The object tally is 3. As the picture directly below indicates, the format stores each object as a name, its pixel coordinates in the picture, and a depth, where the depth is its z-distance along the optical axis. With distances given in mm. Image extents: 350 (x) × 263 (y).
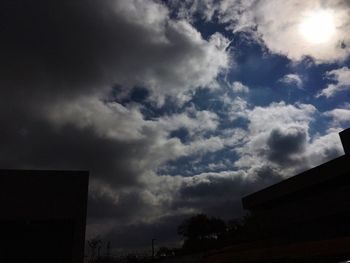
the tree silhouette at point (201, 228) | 64250
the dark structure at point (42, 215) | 19266
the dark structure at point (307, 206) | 27359
